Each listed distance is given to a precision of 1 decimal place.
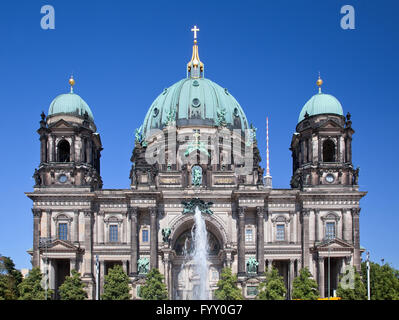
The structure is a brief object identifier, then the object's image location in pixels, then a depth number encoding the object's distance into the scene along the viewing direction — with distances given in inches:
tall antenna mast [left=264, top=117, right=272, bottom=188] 4664.4
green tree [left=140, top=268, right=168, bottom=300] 2876.5
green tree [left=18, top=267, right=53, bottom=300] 2819.9
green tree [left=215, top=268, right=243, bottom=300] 2866.6
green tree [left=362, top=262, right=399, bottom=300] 3024.1
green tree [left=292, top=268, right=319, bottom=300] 2878.9
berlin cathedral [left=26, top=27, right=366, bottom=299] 3191.4
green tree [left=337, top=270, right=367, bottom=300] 2864.2
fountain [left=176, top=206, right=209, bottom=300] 3257.9
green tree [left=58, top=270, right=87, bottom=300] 2891.2
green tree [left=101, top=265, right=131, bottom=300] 2913.4
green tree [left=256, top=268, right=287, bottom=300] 2792.8
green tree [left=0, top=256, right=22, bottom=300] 2926.4
